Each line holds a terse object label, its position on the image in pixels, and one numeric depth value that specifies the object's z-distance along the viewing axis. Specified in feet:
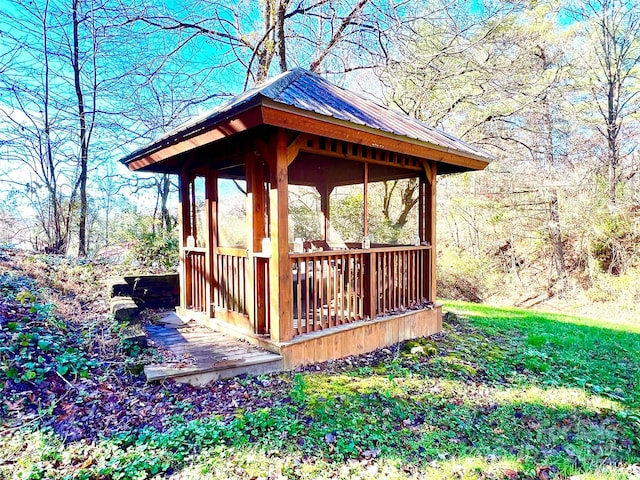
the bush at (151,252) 22.21
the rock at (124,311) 13.53
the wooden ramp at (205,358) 10.69
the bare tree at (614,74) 35.65
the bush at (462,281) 39.14
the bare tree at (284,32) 24.63
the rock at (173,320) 16.13
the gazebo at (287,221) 12.03
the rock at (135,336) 11.87
